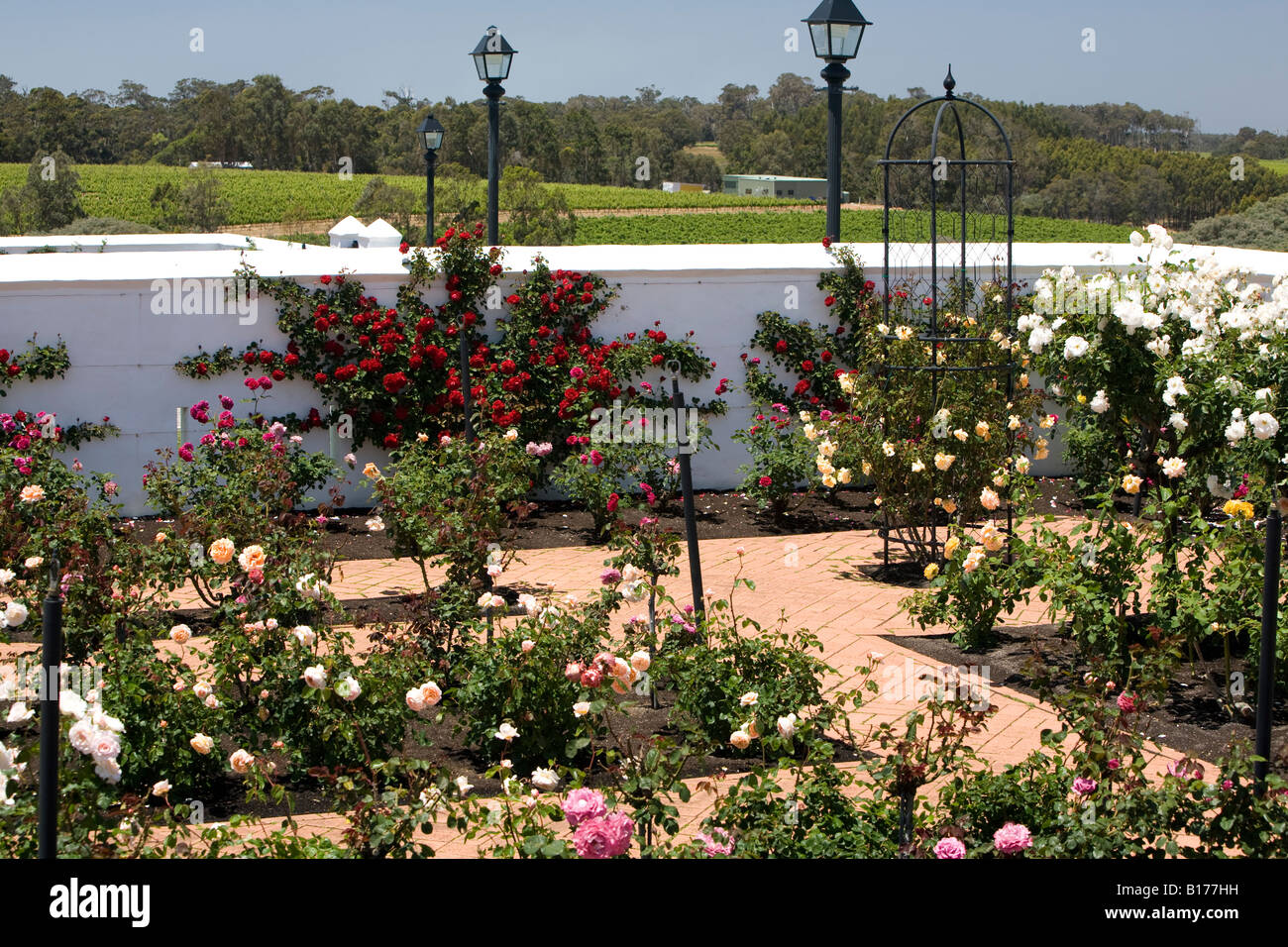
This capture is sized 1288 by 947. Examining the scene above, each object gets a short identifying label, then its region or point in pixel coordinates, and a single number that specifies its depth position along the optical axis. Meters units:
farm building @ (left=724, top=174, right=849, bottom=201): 55.03
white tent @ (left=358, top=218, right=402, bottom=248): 20.83
